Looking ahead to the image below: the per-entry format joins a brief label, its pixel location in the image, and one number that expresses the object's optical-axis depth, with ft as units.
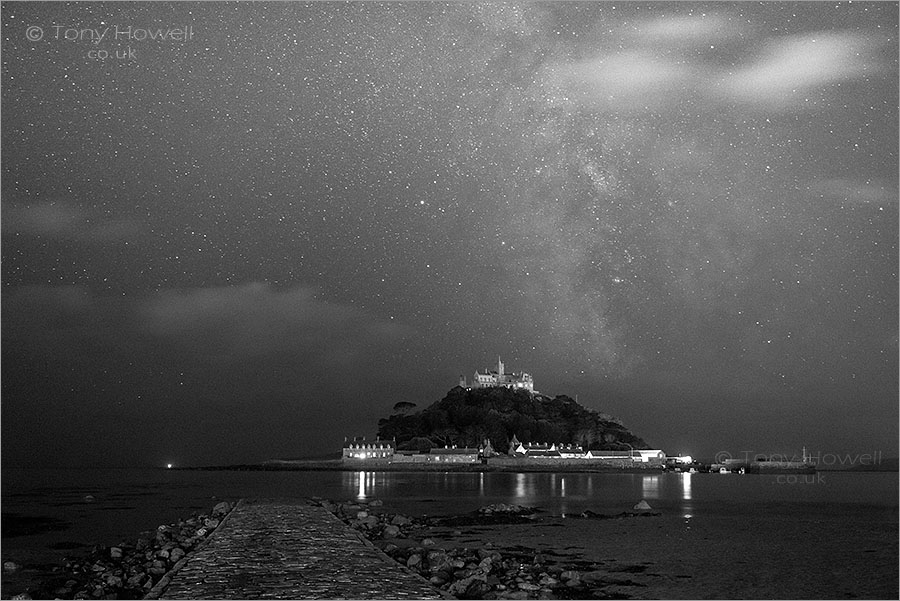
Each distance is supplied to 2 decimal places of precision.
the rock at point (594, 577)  75.43
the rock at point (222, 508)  123.66
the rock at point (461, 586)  57.72
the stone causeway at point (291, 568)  48.75
